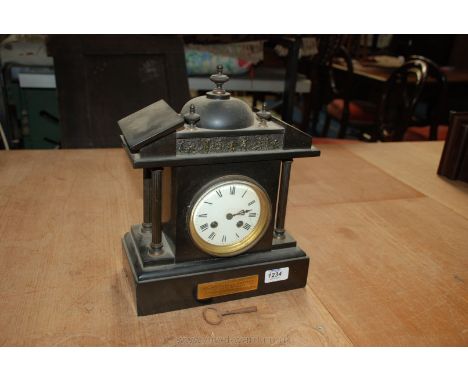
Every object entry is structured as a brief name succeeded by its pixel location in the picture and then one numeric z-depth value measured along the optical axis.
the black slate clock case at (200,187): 0.67
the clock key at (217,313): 0.73
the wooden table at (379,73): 3.44
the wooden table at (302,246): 0.71
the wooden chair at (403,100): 2.25
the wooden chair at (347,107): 3.19
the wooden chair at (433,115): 2.40
